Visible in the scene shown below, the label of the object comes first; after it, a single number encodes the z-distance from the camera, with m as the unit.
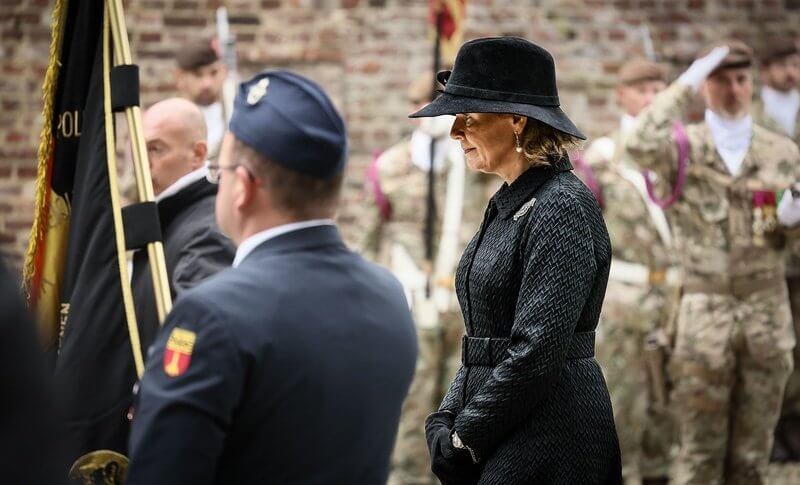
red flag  12.80
